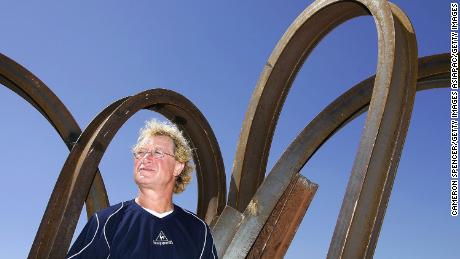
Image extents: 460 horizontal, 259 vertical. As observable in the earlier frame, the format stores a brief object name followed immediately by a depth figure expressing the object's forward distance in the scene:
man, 2.70
